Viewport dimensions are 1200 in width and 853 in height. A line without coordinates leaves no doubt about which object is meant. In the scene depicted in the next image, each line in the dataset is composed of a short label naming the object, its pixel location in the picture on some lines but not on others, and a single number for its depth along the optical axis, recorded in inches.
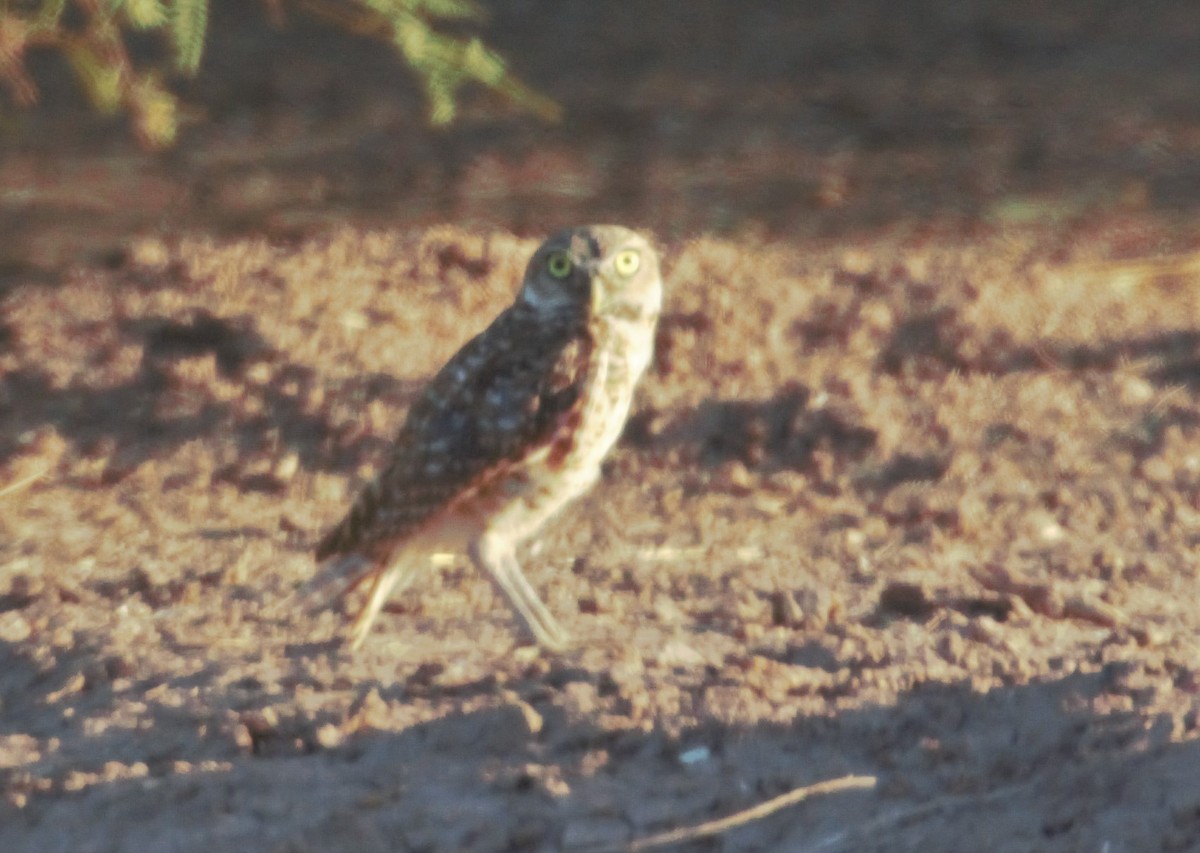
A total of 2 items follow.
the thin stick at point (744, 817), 349.4
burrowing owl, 440.5
